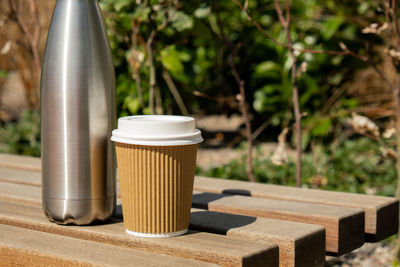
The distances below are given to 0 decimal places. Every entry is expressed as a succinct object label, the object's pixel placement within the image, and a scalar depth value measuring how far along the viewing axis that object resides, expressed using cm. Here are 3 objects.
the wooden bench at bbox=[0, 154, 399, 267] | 100
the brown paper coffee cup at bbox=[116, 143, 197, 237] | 104
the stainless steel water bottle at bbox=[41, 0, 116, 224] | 114
